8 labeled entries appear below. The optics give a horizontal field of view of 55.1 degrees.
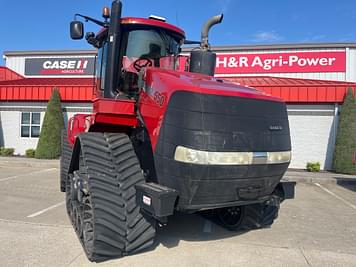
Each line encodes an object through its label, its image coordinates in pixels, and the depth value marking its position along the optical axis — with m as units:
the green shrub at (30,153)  16.12
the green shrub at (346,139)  13.30
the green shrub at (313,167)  14.01
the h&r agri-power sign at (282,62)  17.62
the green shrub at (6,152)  16.64
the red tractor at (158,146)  3.50
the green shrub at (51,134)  15.34
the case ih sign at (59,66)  20.53
